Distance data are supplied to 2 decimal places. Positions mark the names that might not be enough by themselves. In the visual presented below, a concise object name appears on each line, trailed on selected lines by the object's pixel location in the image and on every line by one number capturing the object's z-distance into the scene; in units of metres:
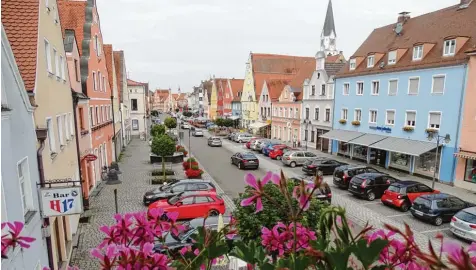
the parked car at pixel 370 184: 16.98
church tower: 74.38
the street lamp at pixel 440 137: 18.23
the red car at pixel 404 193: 15.32
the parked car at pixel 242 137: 42.25
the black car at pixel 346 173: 19.08
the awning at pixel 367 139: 24.64
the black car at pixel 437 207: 13.30
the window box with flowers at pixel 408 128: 22.11
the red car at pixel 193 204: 13.59
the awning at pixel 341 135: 27.12
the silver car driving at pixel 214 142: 38.53
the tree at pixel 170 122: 48.03
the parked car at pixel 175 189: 15.36
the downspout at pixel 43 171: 7.77
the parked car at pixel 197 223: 9.53
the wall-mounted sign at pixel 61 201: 7.37
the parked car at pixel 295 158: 26.39
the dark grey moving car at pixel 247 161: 24.97
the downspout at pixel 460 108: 18.67
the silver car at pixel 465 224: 11.16
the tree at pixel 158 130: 32.75
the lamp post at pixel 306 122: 35.49
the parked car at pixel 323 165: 22.36
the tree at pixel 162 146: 21.02
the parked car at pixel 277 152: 29.80
